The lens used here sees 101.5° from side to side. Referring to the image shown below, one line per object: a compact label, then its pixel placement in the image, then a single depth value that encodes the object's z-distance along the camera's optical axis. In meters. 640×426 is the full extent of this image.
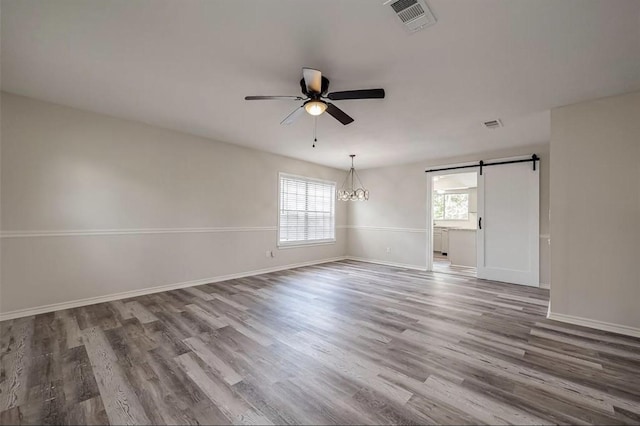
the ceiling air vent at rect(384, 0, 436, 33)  1.75
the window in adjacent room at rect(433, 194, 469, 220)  9.10
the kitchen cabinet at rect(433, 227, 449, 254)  9.12
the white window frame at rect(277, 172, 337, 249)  6.00
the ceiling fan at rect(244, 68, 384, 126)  2.30
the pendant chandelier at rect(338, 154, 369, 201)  7.62
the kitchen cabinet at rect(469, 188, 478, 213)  8.77
